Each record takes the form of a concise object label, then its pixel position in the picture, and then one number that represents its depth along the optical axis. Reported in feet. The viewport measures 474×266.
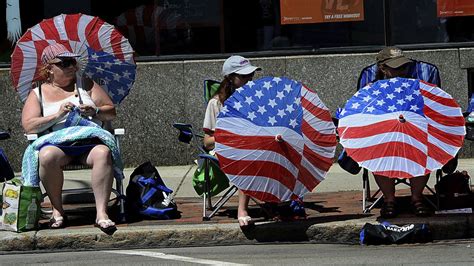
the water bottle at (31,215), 51.90
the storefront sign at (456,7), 75.31
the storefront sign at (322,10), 75.56
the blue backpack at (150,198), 54.54
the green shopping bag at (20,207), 51.70
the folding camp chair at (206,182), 54.08
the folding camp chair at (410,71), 55.26
